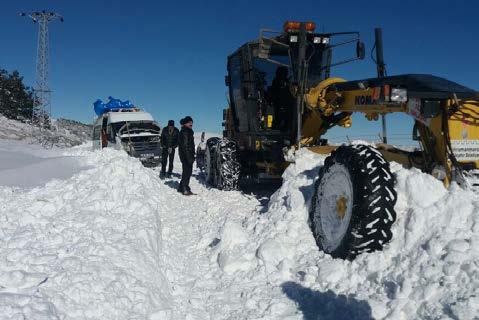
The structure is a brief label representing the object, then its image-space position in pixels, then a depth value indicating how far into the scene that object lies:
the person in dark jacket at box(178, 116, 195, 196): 9.34
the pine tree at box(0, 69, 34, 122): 33.50
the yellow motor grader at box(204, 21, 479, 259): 4.05
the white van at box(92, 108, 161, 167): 15.84
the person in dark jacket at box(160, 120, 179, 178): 12.41
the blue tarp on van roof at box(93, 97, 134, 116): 19.58
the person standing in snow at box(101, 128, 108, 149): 17.59
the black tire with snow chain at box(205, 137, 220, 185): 9.63
